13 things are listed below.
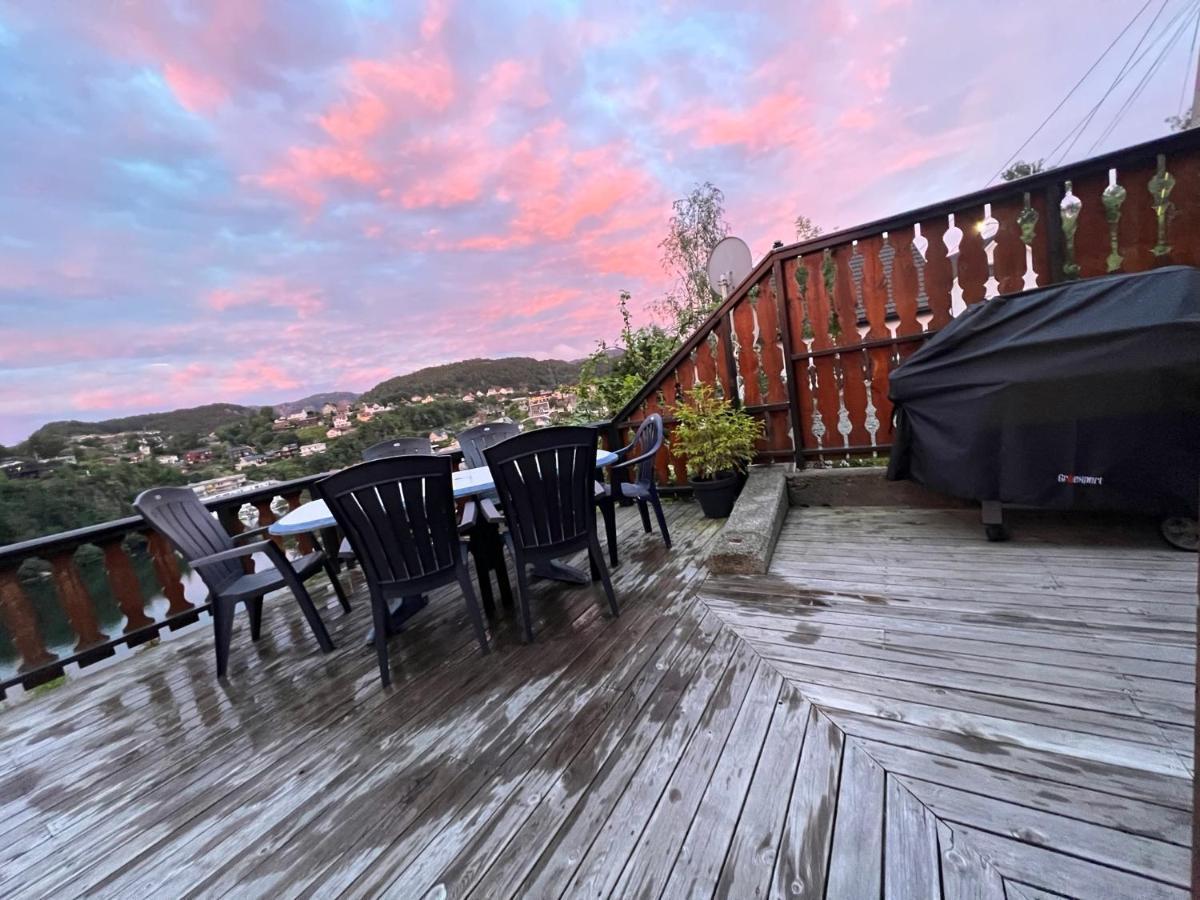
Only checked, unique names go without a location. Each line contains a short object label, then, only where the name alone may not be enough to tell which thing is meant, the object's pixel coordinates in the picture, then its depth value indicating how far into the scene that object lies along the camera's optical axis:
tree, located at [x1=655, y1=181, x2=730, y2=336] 6.96
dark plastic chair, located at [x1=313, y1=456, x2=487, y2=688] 1.81
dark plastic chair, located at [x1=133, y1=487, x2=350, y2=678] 2.13
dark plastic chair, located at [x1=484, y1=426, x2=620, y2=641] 2.02
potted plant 3.43
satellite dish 4.66
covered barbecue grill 1.79
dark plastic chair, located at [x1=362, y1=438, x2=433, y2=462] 3.63
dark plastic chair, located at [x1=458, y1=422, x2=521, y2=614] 2.54
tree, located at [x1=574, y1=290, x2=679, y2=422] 5.18
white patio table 2.09
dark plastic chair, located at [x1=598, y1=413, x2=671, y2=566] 2.88
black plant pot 3.46
